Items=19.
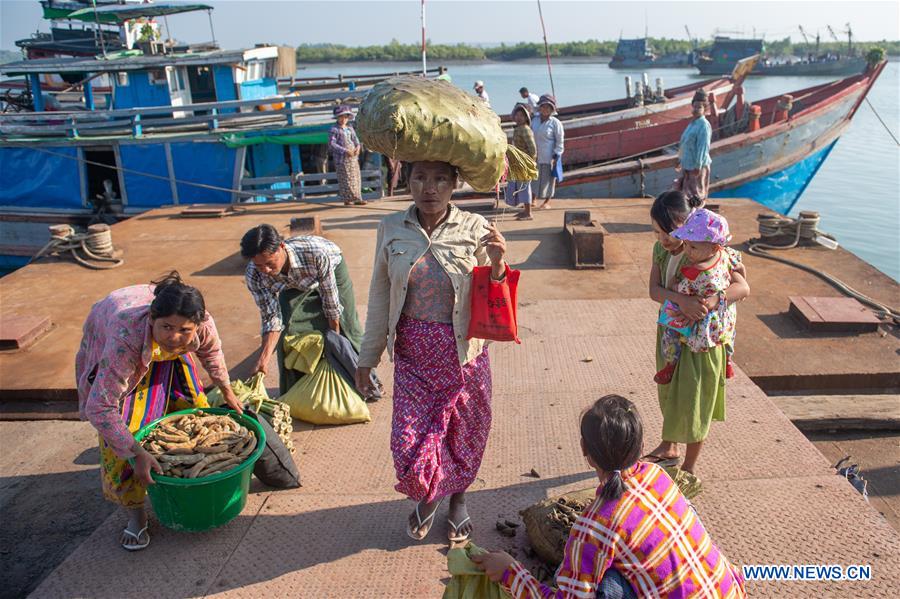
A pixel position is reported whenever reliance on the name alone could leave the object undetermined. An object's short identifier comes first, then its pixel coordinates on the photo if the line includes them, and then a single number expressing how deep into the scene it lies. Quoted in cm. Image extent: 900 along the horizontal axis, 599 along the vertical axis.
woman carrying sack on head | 270
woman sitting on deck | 186
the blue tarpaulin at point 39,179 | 1252
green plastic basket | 282
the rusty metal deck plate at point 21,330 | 573
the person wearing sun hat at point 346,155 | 1027
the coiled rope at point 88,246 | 809
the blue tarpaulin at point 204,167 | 1188
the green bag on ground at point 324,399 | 400
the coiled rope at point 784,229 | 753
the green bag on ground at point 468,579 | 221
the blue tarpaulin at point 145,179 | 1198
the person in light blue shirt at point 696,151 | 819
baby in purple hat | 293
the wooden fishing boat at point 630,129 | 1409
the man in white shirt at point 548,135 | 934
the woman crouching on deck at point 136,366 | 265
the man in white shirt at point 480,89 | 1288
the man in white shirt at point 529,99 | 1260
